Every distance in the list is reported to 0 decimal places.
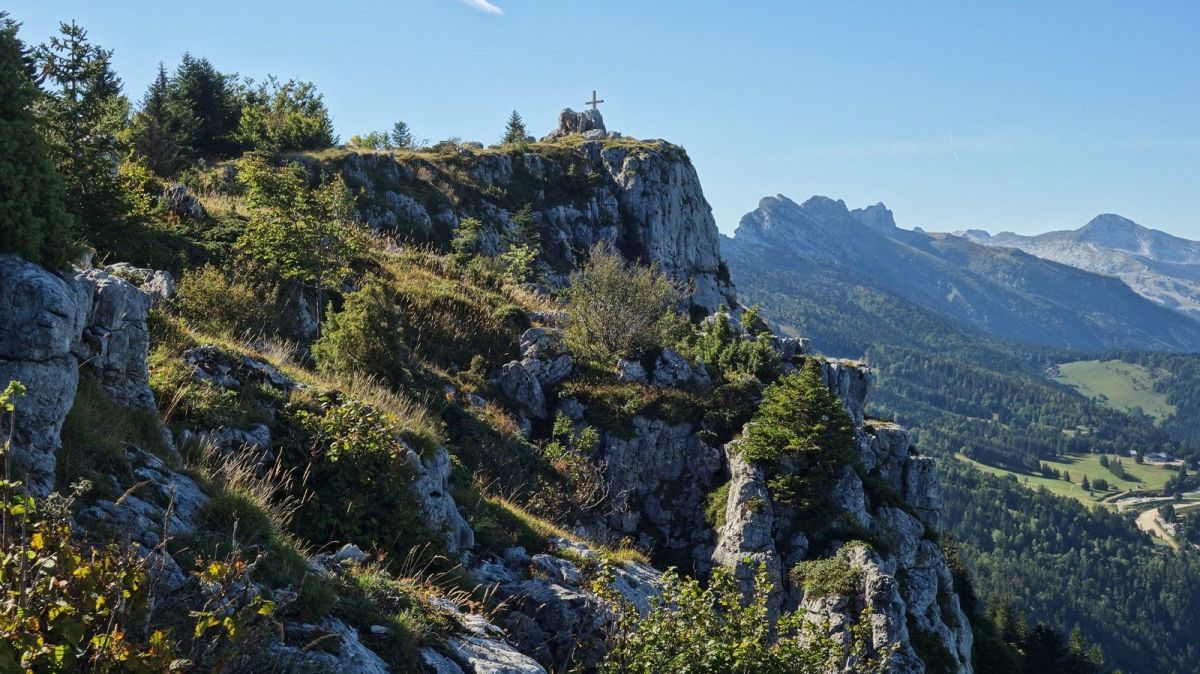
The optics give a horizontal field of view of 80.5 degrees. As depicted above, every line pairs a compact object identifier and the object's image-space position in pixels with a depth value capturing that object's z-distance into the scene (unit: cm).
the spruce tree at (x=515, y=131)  7106
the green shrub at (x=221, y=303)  1611
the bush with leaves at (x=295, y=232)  1994
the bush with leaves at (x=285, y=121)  4500
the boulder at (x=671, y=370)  2366
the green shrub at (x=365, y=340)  1578
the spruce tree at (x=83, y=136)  1423
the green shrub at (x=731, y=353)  2486
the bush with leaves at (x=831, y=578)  1634
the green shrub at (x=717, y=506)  1972
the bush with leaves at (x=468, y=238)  3758
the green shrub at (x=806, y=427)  1919
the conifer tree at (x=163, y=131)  3209
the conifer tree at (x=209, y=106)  4328
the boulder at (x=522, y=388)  2206
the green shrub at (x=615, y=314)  2492
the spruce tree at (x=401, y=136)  7581
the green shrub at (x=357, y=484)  927
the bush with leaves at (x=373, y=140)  6416
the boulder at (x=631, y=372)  2352
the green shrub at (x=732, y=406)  2180
